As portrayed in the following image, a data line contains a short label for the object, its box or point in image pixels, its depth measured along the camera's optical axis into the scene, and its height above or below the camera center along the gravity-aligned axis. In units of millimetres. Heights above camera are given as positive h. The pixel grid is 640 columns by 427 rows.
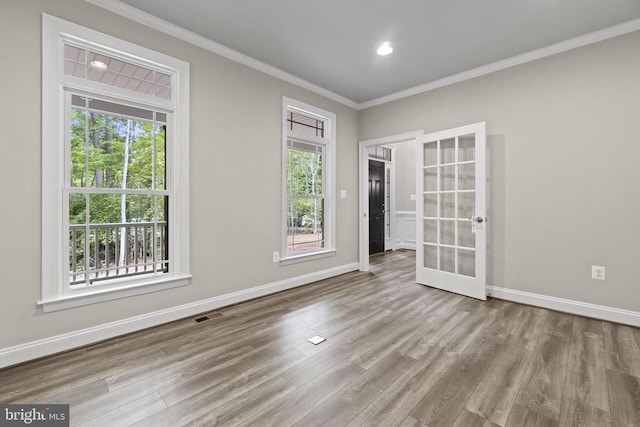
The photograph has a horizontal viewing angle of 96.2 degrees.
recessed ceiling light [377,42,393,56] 3080 +1806
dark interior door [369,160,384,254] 6430 +132
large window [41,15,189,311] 2211 +396
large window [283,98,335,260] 3969 +485
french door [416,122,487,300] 3443 +31
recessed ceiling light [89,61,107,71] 2438 +1266
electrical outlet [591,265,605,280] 2857 -593
